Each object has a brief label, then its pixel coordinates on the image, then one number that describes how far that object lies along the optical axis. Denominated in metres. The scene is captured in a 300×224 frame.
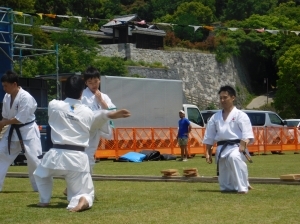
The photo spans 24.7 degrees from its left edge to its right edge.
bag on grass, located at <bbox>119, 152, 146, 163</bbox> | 23.20
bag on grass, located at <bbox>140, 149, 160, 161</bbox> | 23.74
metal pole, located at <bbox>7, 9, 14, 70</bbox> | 20.88
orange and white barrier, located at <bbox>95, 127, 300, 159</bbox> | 25.08
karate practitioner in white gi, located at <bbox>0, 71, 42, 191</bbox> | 10.45
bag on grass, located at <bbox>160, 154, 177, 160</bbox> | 24.58
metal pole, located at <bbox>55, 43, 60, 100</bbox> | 23.21
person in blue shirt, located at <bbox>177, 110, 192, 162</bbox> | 23.69
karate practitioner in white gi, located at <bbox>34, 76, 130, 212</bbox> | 8.30
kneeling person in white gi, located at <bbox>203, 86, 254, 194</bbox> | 10.48
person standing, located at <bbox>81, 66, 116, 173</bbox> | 9.50
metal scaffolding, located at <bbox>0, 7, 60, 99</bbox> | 20.83
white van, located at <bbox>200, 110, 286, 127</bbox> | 31.36
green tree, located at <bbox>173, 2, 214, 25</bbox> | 73.38
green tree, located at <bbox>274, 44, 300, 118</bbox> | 56.16
